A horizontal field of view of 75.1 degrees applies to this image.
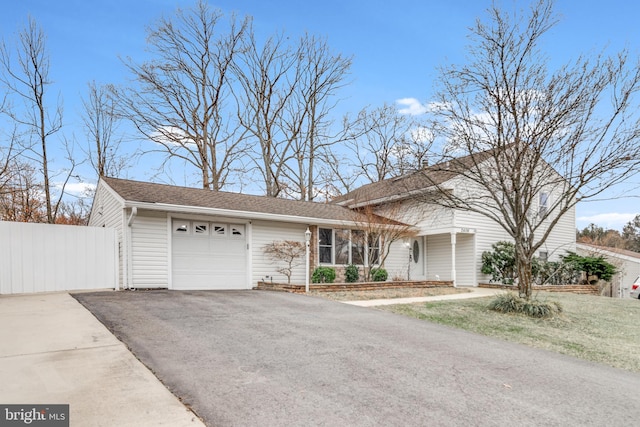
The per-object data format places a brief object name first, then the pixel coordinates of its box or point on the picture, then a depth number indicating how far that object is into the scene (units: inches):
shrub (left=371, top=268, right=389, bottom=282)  617.9
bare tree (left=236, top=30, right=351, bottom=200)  1016.9
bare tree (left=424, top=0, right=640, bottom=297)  365.1
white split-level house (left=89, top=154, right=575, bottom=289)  461.7
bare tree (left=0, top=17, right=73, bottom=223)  677.3
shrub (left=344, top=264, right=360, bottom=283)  613.0
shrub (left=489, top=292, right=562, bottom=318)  368.8
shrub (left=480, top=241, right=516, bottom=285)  656.4
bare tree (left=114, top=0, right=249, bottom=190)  924.0
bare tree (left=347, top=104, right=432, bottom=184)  1001.5
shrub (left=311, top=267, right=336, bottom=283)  571.8
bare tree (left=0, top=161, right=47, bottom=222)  753.0
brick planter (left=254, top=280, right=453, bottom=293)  494.3
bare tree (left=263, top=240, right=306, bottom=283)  548.4
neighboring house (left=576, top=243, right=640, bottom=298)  894.4
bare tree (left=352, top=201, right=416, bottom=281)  623.2
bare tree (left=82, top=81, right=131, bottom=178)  896.9
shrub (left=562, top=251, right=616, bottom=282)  695.7
